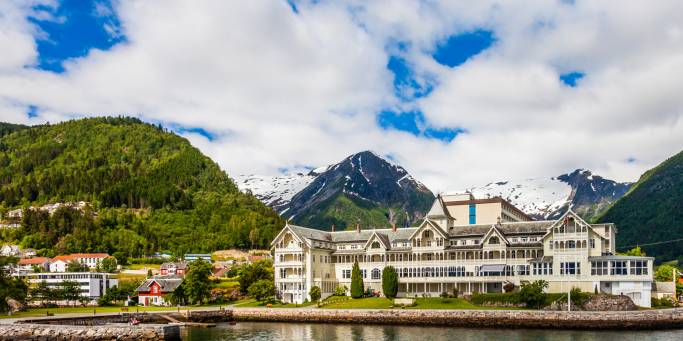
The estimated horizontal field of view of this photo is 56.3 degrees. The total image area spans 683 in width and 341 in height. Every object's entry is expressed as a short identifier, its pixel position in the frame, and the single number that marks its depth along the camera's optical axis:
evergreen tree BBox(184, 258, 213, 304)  104.44
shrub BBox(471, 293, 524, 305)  83.94
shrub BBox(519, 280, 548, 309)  80.81
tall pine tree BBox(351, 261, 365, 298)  100.00
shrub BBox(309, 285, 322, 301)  102.44
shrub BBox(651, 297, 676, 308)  82.69
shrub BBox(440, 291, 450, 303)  88.91
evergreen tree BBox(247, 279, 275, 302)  101.62
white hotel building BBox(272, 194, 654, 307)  87.38
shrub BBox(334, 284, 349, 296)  106.49
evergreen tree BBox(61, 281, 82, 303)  112.56
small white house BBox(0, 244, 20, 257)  184.25
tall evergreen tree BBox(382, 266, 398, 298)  95.50
